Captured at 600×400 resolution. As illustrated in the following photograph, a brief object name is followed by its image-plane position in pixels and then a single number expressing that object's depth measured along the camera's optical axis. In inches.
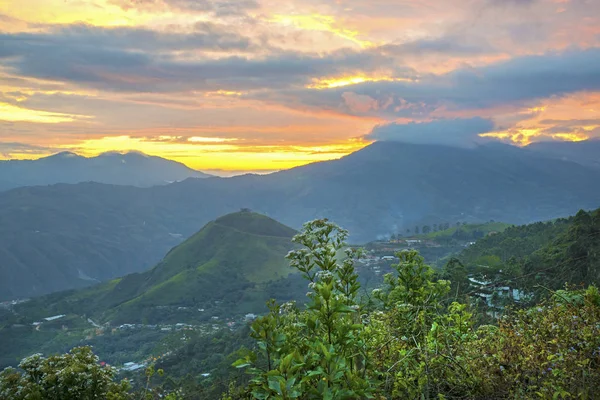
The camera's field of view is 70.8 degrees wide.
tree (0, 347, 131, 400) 309.8
